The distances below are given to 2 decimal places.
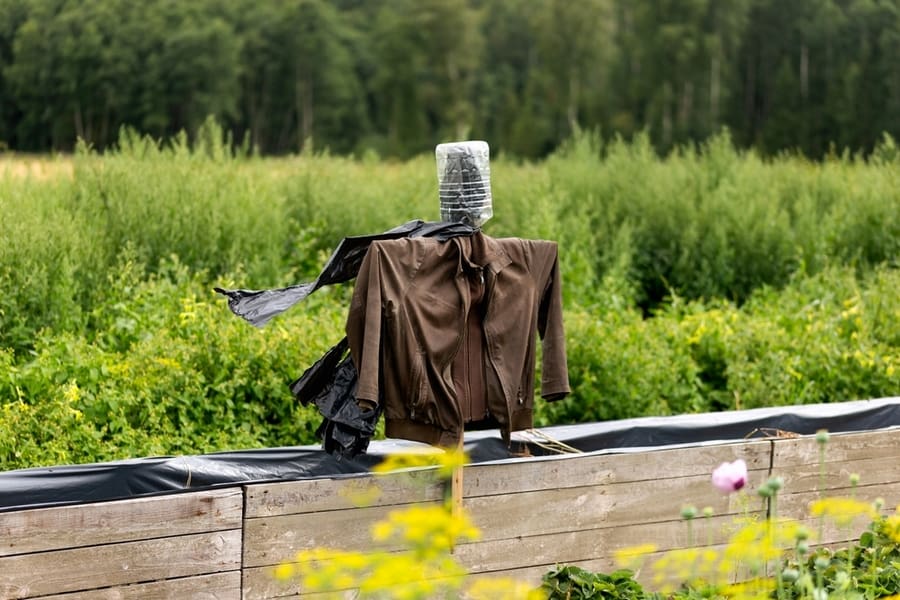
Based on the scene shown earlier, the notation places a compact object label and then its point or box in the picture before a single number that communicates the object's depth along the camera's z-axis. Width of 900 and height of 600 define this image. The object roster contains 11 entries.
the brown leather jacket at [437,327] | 7.43
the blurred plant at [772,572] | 5.14
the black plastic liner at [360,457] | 7.93
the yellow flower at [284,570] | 4.02
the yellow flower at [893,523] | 5.61
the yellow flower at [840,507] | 4.80
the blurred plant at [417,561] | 3.59
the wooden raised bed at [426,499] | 6.97
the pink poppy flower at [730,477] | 4.81
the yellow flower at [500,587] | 3.90
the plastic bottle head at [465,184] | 7.87
